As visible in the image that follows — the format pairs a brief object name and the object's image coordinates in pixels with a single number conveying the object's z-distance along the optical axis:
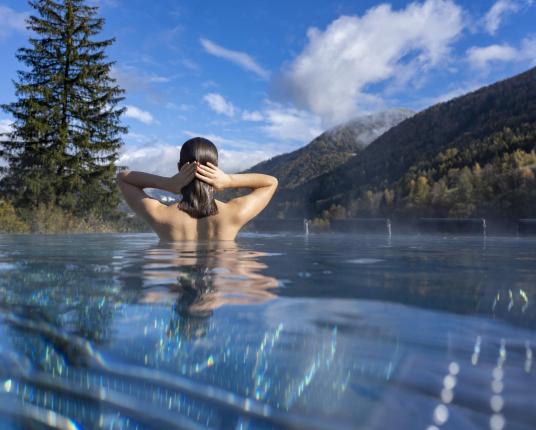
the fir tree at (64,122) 17.56
